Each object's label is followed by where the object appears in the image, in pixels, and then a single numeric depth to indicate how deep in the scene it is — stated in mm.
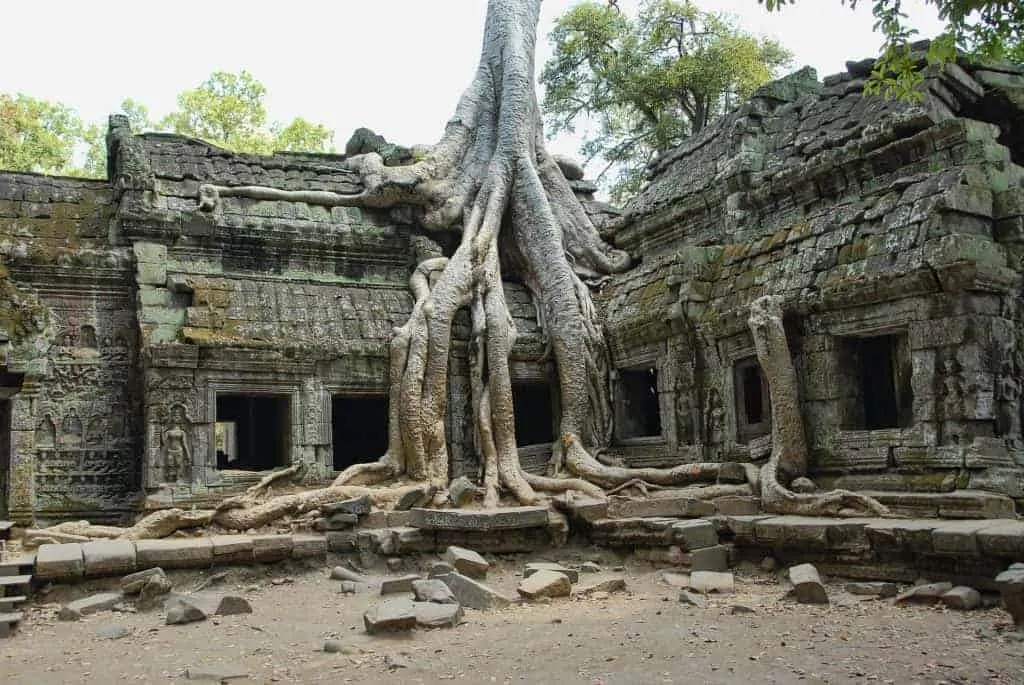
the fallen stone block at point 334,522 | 8867
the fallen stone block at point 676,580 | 7188
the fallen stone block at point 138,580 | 6867
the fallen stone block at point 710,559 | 7508
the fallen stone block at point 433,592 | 6180
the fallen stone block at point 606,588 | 6965
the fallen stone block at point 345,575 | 7852
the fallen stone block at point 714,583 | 6758
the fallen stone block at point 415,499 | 9344
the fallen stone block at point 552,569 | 7320
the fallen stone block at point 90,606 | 6430
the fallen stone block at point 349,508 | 8906
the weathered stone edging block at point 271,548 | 7969
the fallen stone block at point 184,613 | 6147
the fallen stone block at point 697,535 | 7745
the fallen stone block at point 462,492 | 9641
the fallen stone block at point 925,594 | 5887
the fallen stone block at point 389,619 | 5590
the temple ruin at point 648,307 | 7660
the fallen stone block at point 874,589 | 6215
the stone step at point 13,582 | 6555
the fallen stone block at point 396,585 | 6910
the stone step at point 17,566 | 6898
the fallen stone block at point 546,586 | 6645
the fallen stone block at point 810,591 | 6199
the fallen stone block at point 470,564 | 7461
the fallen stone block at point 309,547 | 8234
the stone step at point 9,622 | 5961
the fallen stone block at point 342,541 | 8609
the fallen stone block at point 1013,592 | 5078
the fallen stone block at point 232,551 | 7777
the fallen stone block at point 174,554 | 7402
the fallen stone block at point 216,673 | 4801
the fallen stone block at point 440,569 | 7406
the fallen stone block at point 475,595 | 6406
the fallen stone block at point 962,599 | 5715
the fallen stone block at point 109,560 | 7160
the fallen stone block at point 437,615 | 5711
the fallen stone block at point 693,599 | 6341
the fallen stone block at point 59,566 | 6984
